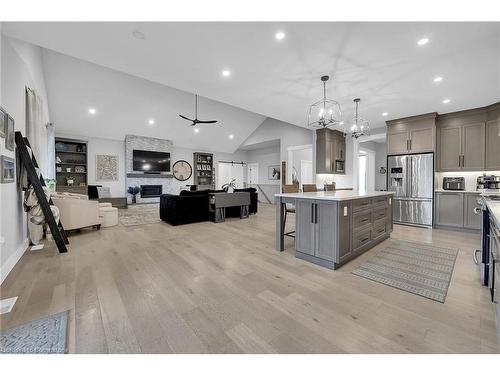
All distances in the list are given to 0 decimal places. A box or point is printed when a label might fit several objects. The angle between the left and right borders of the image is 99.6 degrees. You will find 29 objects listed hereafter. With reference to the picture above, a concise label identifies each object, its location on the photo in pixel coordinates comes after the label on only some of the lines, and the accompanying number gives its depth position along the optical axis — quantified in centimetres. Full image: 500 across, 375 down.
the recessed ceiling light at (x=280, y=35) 231
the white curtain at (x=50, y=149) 543
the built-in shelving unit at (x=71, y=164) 720
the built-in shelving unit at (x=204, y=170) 1018
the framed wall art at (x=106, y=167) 783
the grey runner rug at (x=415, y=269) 207
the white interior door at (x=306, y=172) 896
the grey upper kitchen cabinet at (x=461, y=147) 446
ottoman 458
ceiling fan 706
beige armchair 373
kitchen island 244
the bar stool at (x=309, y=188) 411
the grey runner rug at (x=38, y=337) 126
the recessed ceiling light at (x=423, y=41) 235
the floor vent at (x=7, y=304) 166
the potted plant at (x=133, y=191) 824
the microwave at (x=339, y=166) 678
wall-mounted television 838
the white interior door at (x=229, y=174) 1129
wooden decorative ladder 280
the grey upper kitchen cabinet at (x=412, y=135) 486
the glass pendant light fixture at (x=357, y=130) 354
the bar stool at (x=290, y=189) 363
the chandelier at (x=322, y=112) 302
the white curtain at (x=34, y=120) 331
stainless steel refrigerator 482
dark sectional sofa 488
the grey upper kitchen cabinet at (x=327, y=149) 652
